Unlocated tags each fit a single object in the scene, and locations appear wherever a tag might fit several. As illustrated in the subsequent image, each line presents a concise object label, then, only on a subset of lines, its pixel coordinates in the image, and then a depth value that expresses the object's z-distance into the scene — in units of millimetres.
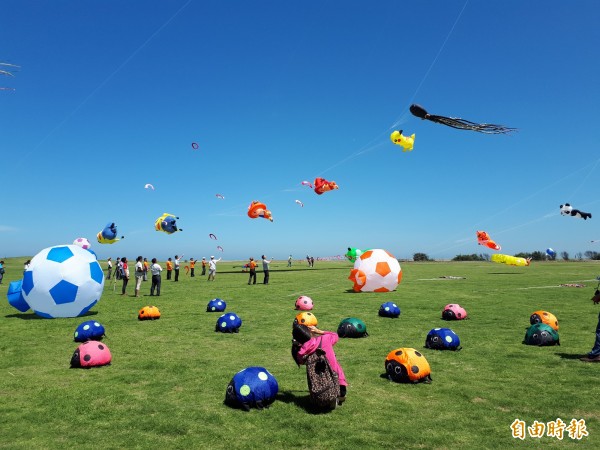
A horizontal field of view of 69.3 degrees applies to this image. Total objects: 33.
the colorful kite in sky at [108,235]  44422
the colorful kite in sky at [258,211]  44866
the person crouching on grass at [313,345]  7133
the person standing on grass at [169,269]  37675
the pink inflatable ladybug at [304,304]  18297
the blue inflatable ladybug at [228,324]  13586
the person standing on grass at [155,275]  24125
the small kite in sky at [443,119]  11264
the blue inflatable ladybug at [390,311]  16172
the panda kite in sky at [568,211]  22647
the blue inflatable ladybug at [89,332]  12461
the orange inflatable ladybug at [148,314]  16234
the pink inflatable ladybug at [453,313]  15555
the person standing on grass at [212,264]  35719
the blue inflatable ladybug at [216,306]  18125
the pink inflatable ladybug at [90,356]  9641
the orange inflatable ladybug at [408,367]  8359
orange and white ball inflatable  24703
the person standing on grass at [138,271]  24344
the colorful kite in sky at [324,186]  40625
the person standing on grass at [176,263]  35656
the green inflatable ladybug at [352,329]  12648
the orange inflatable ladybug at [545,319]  12914
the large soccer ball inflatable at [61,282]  15719
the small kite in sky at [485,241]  57719
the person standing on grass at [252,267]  32500
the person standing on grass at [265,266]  31023
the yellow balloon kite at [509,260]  59750
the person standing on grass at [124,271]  24580
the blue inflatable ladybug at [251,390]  7062
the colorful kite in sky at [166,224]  41781
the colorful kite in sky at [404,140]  24125
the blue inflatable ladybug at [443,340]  10953
